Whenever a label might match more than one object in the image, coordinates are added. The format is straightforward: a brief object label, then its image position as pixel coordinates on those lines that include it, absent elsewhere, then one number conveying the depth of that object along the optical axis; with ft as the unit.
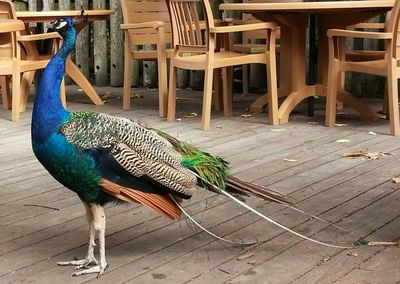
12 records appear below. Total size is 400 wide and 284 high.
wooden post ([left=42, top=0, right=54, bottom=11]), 28.91
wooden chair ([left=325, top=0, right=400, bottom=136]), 17.35
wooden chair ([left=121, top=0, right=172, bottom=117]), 21.15
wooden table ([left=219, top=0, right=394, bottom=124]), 18.52
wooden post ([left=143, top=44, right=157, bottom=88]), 28.04
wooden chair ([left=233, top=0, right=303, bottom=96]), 22.50
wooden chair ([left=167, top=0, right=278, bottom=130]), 18.47
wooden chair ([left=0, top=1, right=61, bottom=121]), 19.72
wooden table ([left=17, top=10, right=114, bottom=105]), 21.26
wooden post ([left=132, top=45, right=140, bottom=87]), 28.45
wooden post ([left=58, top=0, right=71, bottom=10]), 28.60
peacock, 8.71
